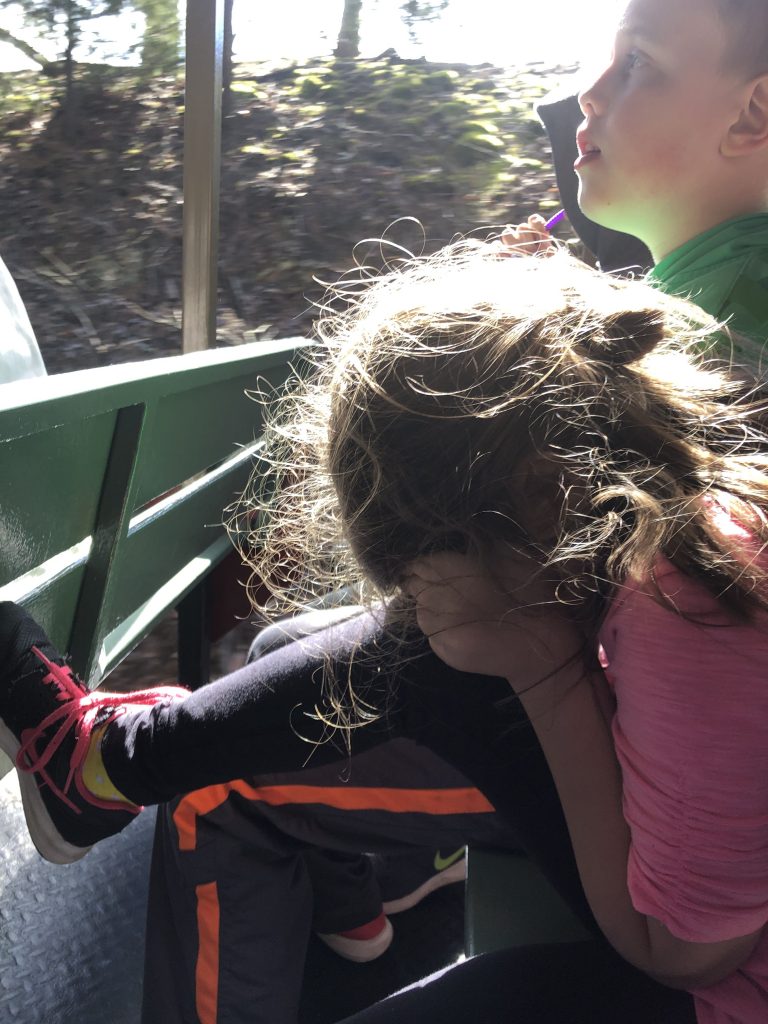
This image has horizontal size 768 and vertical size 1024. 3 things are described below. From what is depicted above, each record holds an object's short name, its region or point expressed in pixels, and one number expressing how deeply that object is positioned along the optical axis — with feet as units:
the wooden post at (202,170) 7.00
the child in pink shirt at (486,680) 3.29
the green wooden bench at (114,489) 3.08
